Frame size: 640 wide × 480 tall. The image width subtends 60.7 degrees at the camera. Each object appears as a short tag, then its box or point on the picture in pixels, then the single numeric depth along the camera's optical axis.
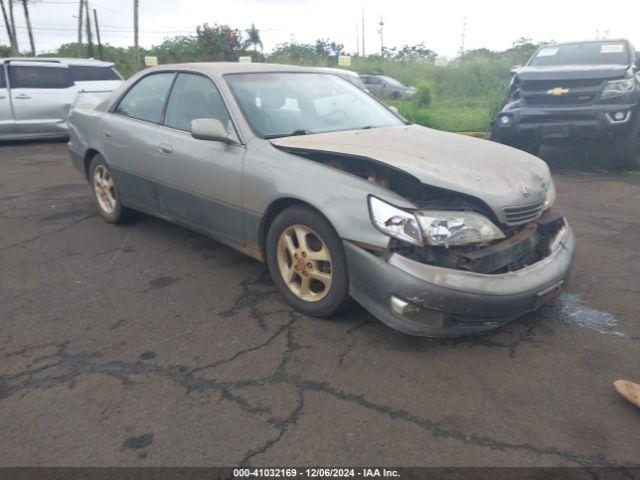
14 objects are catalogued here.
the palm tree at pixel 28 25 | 25.28
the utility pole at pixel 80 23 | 28.34
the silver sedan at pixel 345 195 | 2.81
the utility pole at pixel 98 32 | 32.10
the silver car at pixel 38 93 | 10.10
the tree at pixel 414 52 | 38.08
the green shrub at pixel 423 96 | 18.95
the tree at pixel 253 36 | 40.61
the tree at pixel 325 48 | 39.18
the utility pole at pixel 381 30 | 62.36
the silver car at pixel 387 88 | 24.28
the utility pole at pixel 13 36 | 24.28
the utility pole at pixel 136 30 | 25.38
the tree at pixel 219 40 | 23.03
